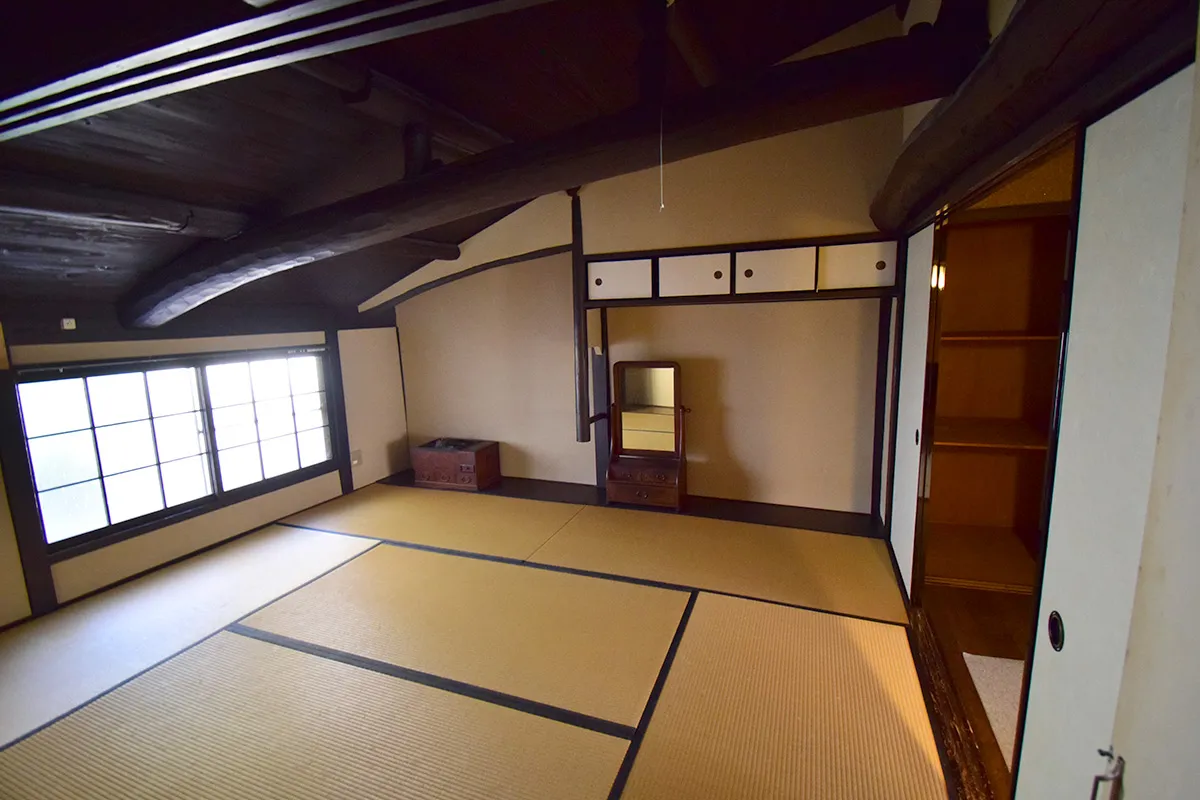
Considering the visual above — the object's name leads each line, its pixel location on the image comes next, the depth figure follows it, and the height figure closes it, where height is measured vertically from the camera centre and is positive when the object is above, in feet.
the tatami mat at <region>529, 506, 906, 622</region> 10.00 -5.07
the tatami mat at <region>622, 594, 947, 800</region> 6.09 -5.30
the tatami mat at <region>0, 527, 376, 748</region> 8.11 -5.20
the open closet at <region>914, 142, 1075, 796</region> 8.36 -1.94
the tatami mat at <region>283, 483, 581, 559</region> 12.88 -4.97
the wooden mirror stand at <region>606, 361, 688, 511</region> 14.28 -2.98
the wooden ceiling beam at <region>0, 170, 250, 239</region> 7.29 +2.30
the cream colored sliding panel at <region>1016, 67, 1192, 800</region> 3.10 -0.67
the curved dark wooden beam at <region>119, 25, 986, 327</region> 5.36 +2.51
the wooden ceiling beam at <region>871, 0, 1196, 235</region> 2.95 +1.81
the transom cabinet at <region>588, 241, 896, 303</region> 11.05 +1.38
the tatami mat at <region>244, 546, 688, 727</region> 7.89 -5.19
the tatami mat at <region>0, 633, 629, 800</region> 6.27 -5.34
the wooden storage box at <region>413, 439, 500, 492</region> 16.67 -4.12
